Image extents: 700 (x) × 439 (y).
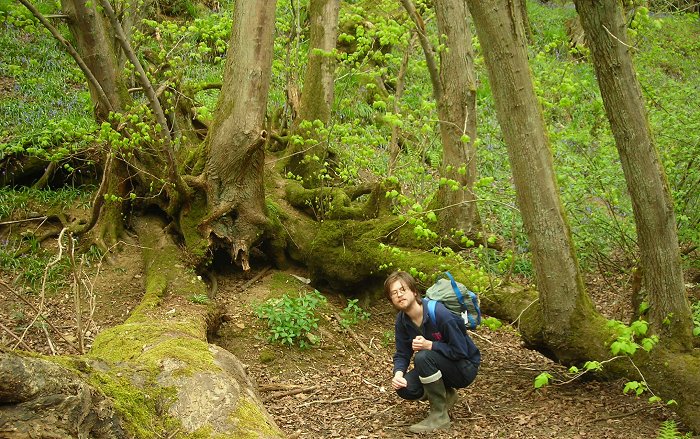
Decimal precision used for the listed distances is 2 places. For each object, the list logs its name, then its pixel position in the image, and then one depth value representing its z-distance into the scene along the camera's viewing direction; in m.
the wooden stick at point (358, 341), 7.52
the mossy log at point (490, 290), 4.95
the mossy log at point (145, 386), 2.89
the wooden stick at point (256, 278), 8.32
